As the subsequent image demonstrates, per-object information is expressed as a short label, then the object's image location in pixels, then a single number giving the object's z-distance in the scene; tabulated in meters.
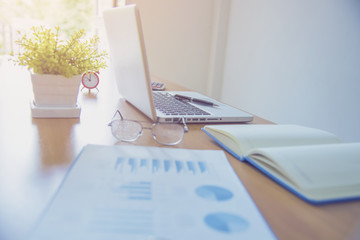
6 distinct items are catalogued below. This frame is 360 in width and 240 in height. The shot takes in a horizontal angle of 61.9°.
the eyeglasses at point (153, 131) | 0.71
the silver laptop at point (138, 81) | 0.75
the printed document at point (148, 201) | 0.36
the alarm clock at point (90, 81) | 1.26
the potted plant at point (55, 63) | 0.77
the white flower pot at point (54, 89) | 0.81
